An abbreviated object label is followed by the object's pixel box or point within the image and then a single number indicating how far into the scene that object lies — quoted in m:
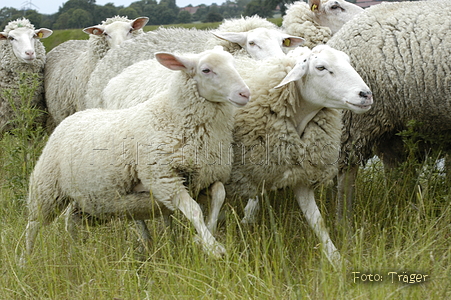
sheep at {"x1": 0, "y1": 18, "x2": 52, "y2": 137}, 7.66
